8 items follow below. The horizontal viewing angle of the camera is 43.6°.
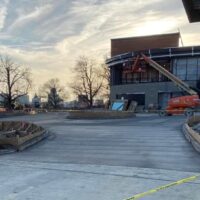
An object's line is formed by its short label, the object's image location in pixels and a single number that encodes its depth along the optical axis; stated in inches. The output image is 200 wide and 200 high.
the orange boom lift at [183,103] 975.9
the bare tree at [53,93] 2894.5
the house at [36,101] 2552.5
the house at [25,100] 2923.3
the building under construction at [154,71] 1416.5
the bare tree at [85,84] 2537.1
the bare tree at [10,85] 2066.6
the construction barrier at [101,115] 946.8
